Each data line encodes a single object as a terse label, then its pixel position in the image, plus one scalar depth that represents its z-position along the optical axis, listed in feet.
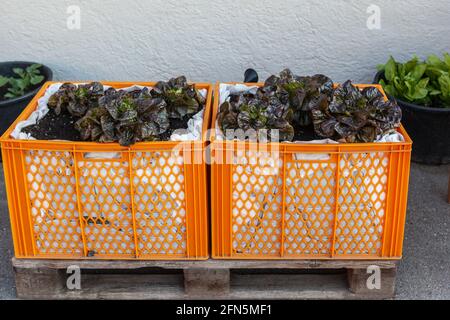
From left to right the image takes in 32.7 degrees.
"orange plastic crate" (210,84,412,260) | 11.07
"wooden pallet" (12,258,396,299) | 11.83
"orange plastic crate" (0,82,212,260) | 11.10
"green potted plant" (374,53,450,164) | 15.55
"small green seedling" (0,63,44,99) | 16.38
